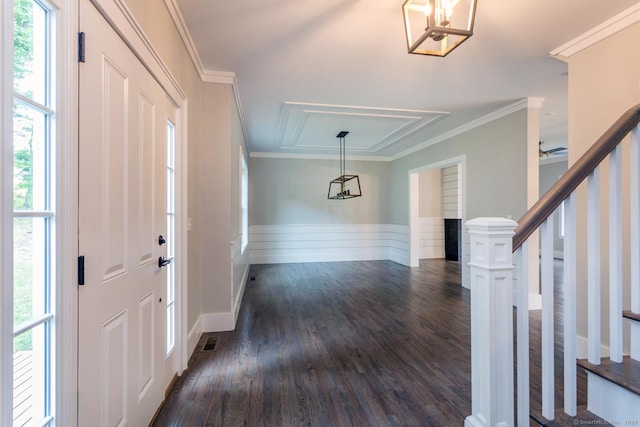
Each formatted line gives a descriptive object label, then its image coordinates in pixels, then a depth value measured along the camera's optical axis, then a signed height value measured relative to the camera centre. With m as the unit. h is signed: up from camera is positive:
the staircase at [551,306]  1.24 -0.40
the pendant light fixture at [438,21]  1.40 +0.94
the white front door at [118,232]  1.14 -0.08
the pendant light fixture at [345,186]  7.25 +0.70
